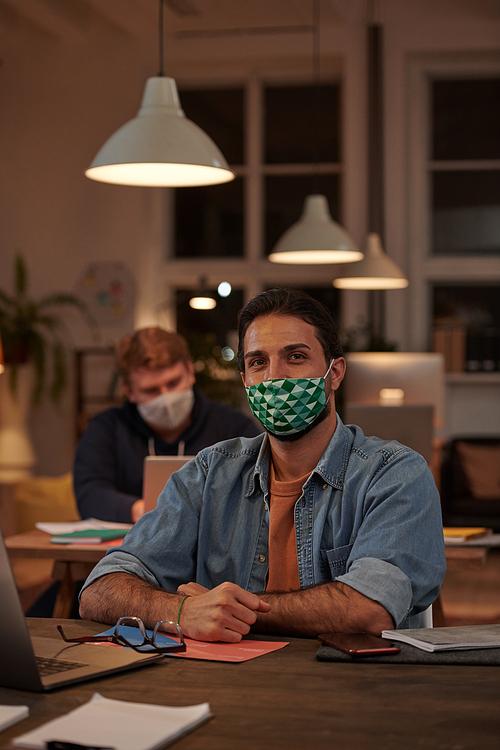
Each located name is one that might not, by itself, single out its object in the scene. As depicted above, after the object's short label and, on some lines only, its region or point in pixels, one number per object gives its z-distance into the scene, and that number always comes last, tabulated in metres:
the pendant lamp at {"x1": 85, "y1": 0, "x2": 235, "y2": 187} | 2.62
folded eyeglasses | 1.34
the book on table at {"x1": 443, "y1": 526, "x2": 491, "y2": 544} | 2.59
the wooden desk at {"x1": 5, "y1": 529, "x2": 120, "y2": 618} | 2.56
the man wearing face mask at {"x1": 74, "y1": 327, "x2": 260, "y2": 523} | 3.21
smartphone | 1.27
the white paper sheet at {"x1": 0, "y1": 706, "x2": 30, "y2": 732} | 1.00
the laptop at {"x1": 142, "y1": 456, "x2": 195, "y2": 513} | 2.51
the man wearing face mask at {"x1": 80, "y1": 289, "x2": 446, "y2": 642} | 1.54
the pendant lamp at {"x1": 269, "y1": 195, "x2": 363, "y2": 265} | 4.90
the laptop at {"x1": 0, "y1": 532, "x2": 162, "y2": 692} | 1.11
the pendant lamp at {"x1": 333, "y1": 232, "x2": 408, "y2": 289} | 5.97
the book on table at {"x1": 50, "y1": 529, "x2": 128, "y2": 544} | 2.65
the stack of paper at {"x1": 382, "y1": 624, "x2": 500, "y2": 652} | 1.30
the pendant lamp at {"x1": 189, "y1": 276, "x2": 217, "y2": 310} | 6.58
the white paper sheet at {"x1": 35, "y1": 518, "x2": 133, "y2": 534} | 2.82
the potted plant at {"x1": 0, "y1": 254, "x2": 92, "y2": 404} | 7.10
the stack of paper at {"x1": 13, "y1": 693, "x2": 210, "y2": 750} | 0.92
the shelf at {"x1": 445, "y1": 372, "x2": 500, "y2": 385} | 7.12
